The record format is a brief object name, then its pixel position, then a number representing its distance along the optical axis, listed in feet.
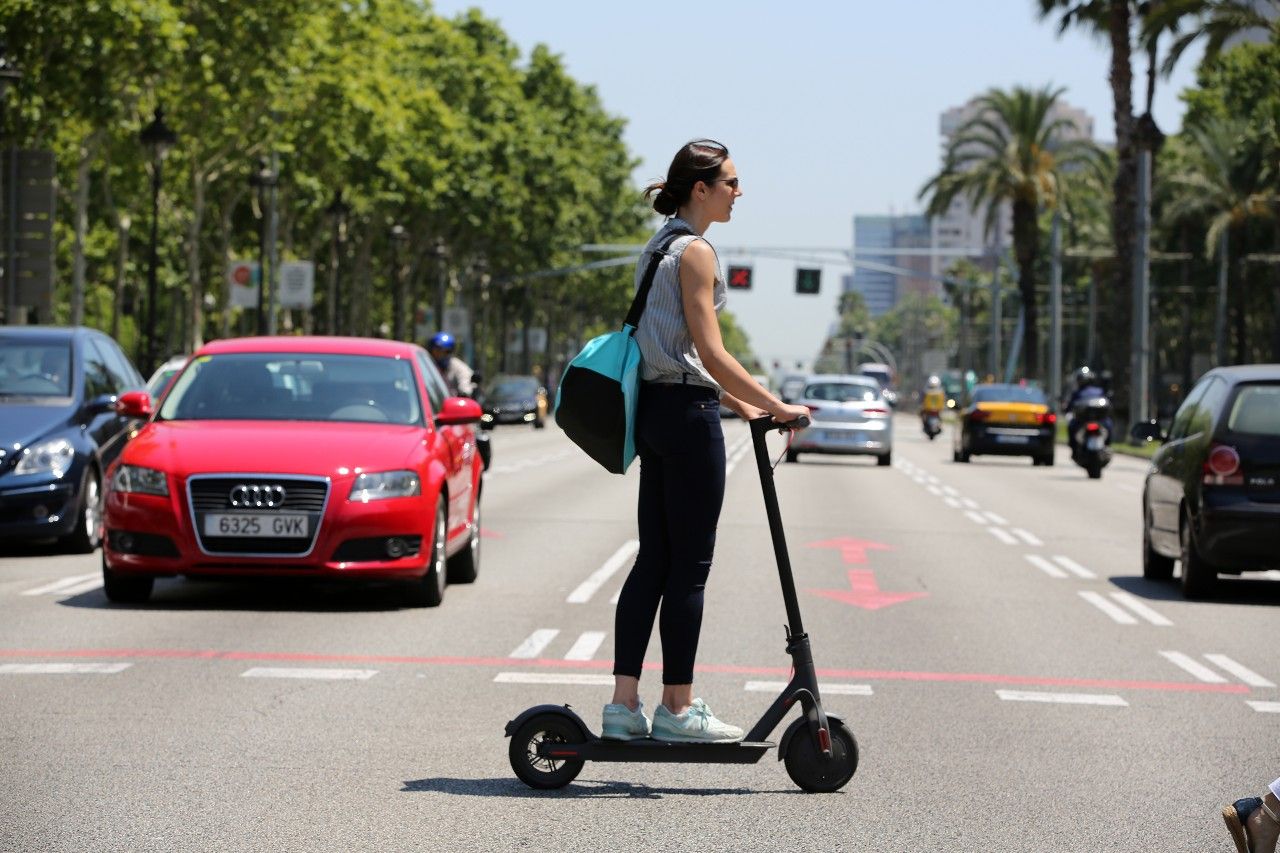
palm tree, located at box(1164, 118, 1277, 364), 225.97
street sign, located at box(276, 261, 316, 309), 168.76
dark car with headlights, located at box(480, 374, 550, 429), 209.26
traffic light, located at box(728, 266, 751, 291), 301.43
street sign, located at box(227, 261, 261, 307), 158.92
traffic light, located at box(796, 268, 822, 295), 282.15
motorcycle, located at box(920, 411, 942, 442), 206.18
